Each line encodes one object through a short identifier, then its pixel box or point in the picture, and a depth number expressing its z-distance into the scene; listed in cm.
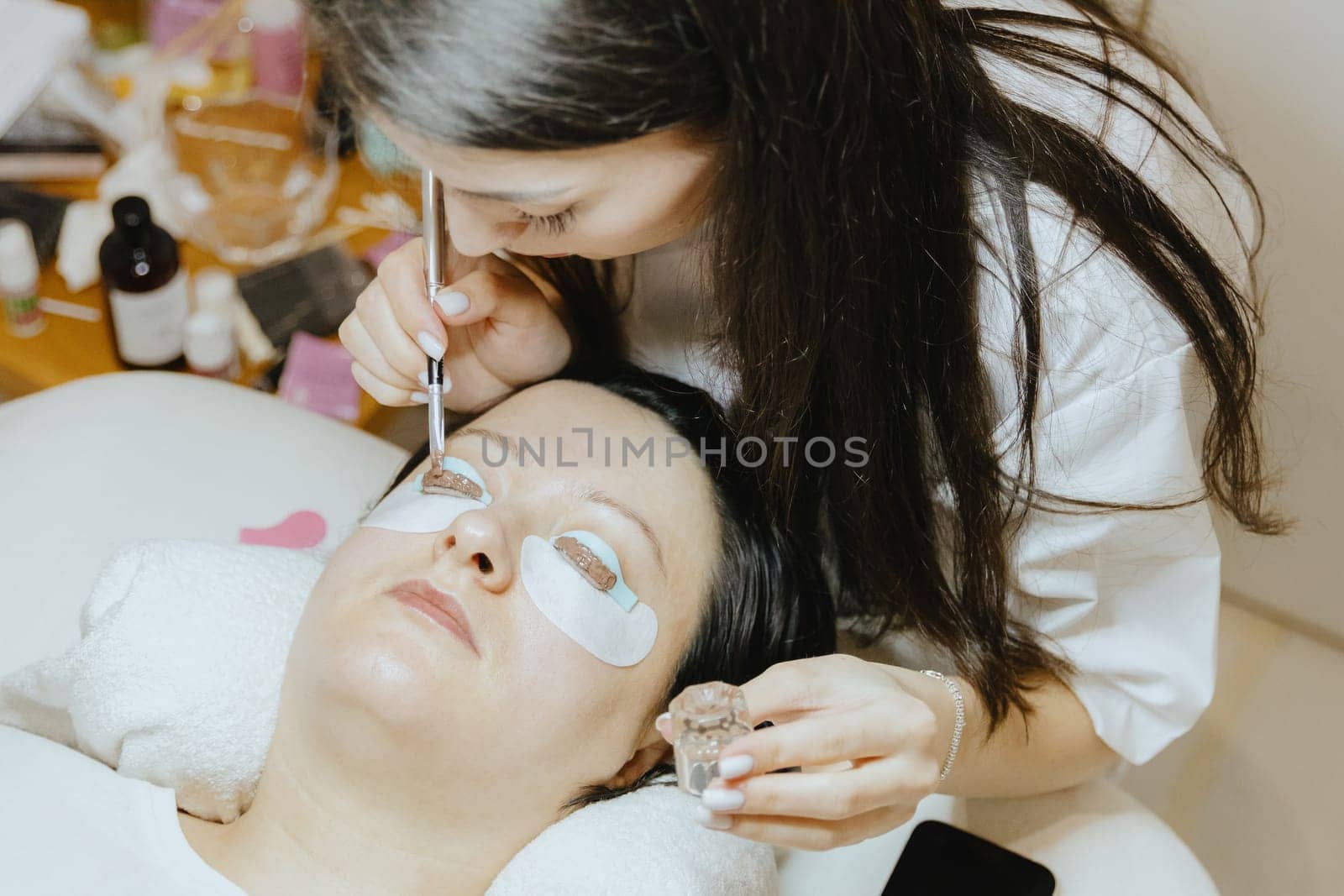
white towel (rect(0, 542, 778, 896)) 117
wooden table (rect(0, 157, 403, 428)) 169
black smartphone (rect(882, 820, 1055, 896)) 119
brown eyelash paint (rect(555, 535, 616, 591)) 106
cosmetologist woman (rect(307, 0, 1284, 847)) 81
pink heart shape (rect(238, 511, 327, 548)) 142
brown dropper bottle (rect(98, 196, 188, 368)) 161
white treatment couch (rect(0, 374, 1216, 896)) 125
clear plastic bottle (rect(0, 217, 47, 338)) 163
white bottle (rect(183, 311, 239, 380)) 168
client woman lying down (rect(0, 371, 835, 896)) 103
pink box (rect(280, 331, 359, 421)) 173
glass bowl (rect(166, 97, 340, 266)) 185
